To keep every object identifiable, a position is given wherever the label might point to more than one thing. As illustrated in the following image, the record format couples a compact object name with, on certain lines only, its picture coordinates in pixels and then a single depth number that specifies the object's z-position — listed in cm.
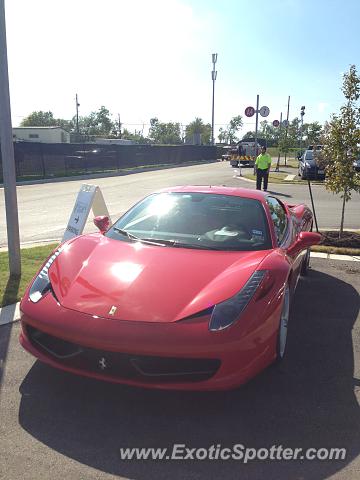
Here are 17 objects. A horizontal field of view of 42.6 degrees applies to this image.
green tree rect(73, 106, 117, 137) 9488
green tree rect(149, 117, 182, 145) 8685
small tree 823
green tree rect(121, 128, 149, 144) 7697
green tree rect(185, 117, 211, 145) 9575
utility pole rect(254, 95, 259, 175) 2391
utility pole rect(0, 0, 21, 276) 533
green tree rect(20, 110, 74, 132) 9694
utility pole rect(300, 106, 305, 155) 3871
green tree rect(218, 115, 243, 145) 11206
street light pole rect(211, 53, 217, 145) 6159
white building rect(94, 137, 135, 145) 4985
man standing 1686
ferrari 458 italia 277
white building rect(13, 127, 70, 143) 4419
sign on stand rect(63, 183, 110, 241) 659
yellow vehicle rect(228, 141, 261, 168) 3882
